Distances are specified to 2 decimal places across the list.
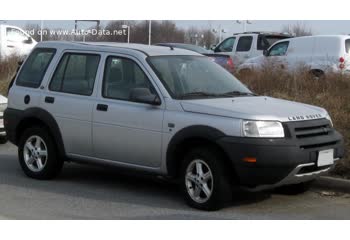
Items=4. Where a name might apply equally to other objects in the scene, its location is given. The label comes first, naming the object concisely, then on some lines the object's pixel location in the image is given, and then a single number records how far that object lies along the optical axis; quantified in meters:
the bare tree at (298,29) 27.23
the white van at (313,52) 14.35
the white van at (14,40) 23.79
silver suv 6.33
